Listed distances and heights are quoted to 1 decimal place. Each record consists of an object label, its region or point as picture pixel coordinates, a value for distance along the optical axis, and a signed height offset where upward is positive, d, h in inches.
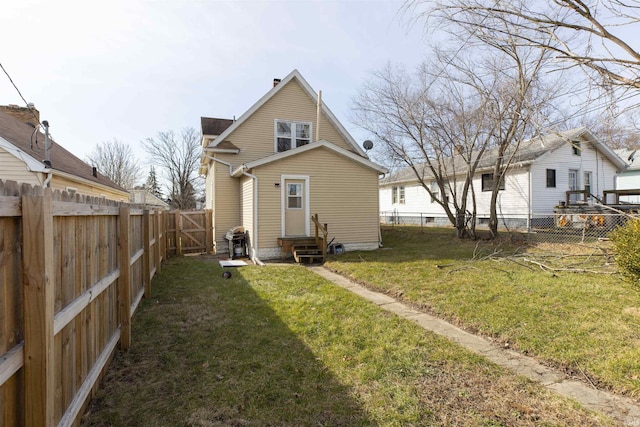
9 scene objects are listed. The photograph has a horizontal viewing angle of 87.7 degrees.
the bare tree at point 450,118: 438.0 +142.6
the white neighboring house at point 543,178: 666.8 +71.3
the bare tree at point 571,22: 126.8 +81.0
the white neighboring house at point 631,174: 957.2 +108.0
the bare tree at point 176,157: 1662.2 +295.0
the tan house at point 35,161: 389.4 +74.4
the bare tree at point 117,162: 1700.3 +284.1
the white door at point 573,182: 723.1 +64.1
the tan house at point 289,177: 429.7 +51.7
